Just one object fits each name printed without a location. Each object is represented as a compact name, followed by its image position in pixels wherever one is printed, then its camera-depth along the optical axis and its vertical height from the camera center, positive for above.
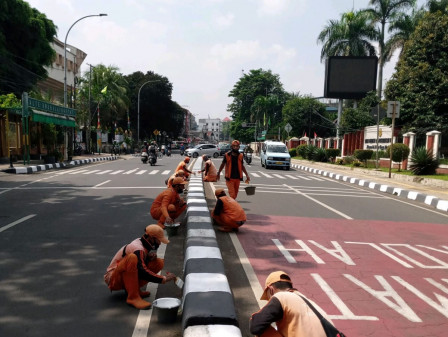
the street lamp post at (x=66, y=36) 25.78 +6.79
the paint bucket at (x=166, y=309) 3.43 -1.54
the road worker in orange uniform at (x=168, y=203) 6.53 -1.15
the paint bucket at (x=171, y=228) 6.50 -1.55
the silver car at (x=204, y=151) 40.72 -1.24
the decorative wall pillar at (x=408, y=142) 20.48 +0.14
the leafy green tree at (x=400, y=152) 20.12 -0.41
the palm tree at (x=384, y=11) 36.66 +13.03
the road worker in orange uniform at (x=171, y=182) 6.92 -0.79
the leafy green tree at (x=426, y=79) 22.19 +4.00
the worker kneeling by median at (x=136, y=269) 3.81 -1.34
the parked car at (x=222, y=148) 42.17 -0.90
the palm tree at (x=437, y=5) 29.55 +10.88
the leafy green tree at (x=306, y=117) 46.09 +3.16
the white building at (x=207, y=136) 166.95 +1.61
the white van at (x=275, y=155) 24.11 -0.90
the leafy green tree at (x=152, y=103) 60.62 +5.64
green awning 22.67 +1.13
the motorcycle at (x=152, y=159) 24.05 -1.32
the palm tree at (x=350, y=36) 38.31 +11.02
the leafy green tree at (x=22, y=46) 24.56 +6.35
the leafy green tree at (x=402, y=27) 36.09 +11.25
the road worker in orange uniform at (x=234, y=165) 9.06 -0.59
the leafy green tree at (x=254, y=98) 70.81 +8.26
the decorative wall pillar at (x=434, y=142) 18.31 +0.15
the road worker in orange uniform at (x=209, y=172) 12.59 -1.08
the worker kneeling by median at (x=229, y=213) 6.82 -1.32
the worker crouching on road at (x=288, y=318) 2.45 -1.16
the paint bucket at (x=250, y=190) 9.41 -1.22
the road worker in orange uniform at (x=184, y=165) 12.34 -0.86
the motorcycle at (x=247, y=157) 28.94 -1.29
